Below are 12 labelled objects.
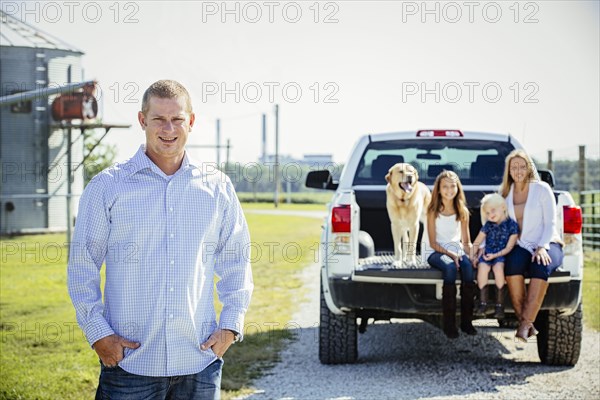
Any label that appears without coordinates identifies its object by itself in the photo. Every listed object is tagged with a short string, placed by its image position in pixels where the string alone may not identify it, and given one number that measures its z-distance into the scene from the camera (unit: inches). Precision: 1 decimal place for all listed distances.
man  122.7
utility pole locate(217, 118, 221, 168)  2605.8
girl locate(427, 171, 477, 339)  254.8
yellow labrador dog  272.7
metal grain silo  1264.8
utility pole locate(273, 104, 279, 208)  2285.9
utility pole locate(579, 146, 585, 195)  787.2
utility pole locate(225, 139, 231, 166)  2027.8
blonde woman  253.4
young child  255.3
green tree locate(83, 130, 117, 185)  1610.4
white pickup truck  260.1
